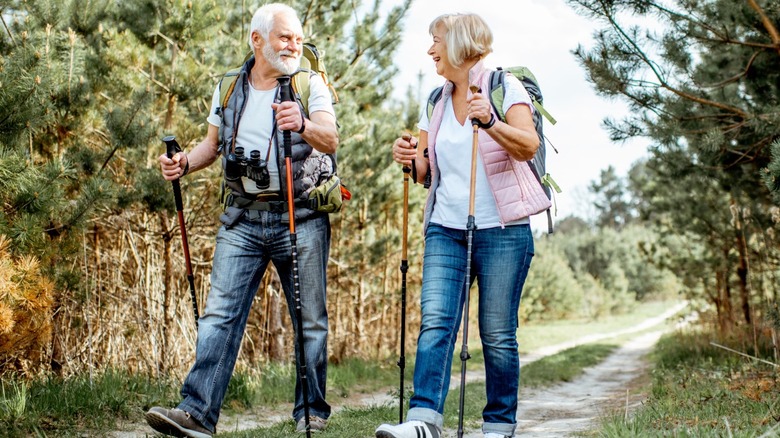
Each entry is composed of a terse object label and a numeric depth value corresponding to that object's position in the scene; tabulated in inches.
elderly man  154.3
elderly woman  138.5
